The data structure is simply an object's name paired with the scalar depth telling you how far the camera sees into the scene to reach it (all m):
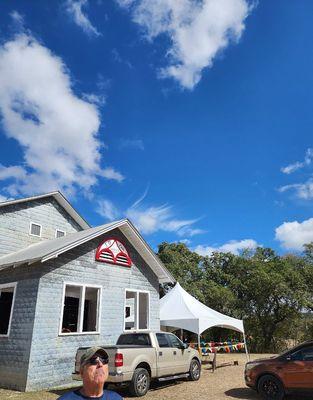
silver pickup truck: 10.45
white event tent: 18.56
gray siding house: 12.49
